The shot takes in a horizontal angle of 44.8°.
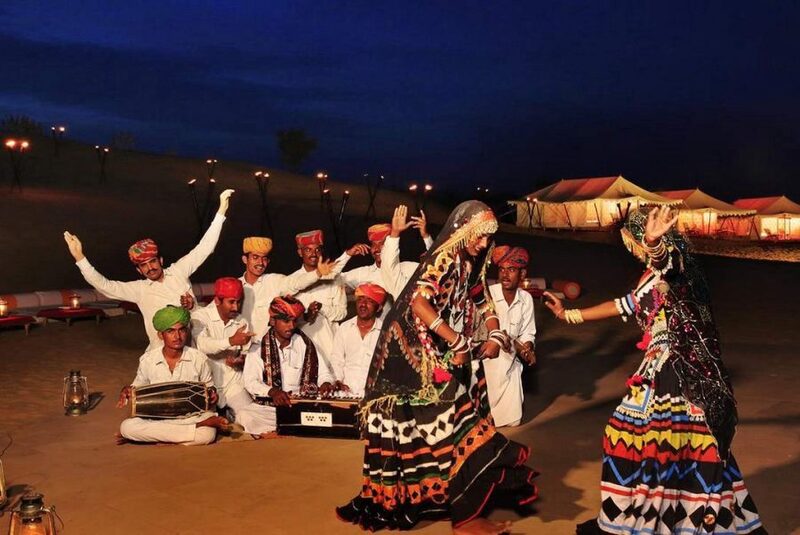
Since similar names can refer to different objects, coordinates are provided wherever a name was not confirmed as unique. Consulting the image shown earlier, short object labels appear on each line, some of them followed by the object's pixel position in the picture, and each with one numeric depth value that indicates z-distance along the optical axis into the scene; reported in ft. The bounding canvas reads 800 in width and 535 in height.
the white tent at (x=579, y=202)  130.21
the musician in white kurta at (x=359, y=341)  27.50
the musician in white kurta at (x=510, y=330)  28.25
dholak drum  25.75
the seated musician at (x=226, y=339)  27.67
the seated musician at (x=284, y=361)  27.30
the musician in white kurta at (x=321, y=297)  30.48
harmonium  25.62
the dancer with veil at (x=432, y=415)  17.98
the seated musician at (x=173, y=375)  25.59
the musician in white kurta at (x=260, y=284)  30.73
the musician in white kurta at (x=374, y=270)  30.96
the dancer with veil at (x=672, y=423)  16.14
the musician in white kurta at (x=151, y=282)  28.35
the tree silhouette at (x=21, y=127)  145.19
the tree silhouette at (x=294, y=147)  223.71
